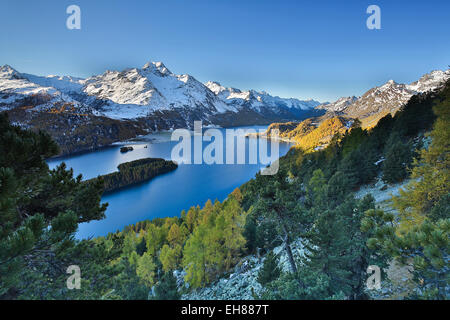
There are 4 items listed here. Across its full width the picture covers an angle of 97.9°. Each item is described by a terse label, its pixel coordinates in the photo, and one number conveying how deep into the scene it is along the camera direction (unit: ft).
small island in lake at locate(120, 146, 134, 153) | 469.00
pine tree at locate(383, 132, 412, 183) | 75.41
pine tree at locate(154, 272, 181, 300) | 45.96
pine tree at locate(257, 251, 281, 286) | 41.68
